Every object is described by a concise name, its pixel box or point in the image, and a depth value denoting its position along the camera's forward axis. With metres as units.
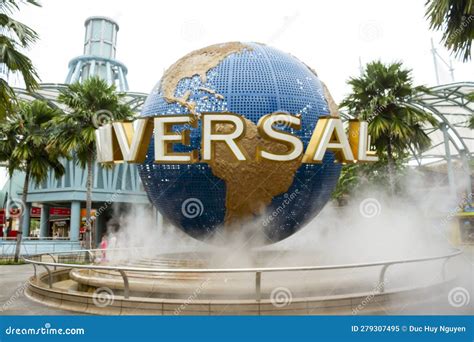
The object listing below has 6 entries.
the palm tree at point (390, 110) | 15.17
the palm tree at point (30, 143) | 17.52
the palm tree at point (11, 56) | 7.91
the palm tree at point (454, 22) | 7.93
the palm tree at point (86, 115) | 16.44
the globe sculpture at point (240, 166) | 7.58
